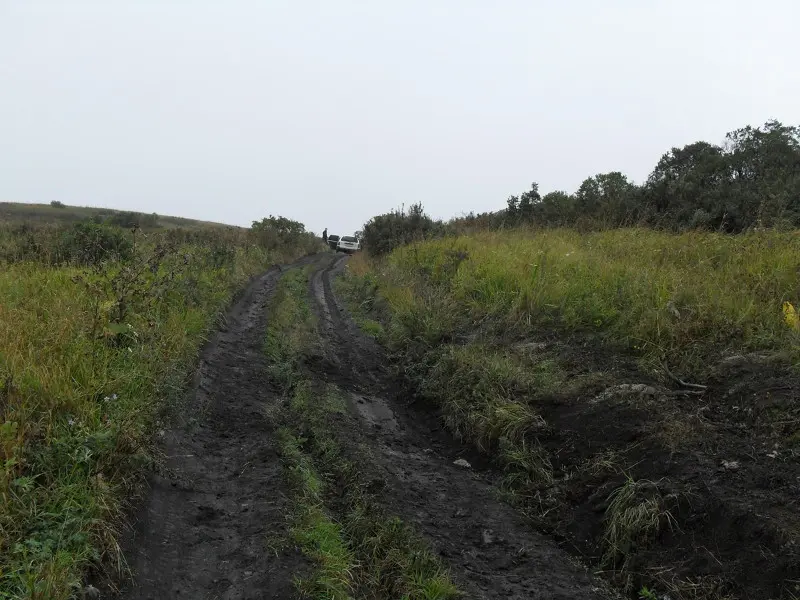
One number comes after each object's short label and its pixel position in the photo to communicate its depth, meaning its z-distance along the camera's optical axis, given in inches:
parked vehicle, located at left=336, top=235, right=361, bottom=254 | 1394.9
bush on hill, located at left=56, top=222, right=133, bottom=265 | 366.4
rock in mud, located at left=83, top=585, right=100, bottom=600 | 102.0
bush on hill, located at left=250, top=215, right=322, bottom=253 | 1063.6
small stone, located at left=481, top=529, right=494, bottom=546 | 147.6
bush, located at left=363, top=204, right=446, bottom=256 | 709.9
